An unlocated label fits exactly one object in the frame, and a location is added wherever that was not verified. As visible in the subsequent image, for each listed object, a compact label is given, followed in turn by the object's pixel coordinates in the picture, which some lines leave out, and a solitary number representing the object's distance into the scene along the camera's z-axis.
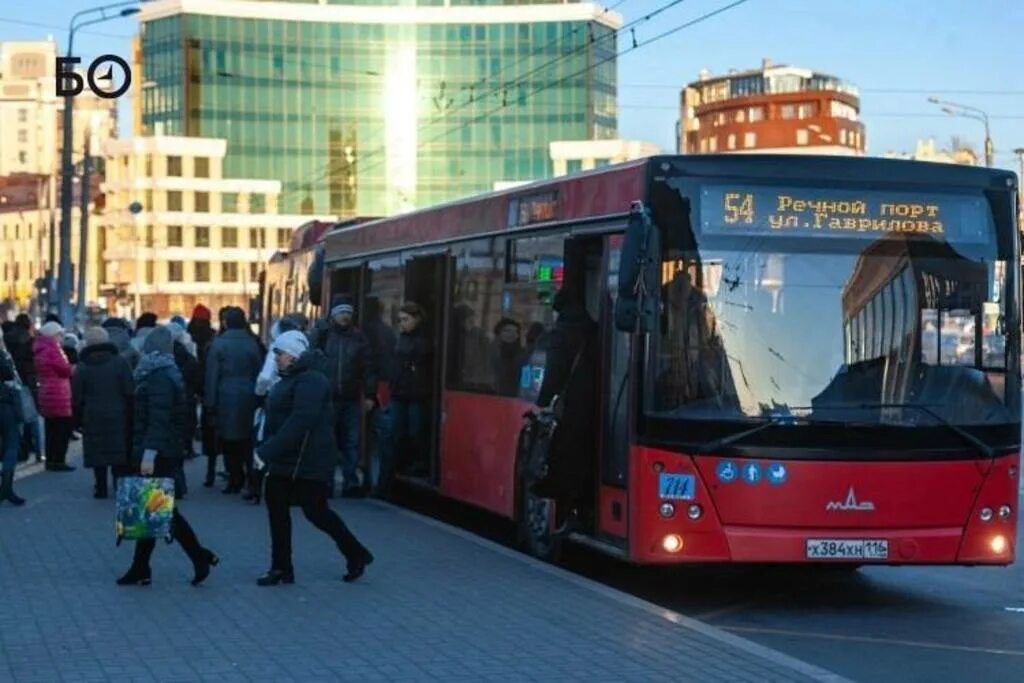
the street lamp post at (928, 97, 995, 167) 57.28
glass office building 104.00
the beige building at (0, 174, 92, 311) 121.38
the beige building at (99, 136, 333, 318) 109.38
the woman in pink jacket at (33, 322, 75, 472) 20.81
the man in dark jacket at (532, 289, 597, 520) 12.27
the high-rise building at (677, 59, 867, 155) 142.62
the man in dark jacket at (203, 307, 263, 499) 17.64
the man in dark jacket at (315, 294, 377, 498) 17.52
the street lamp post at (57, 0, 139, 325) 35.12
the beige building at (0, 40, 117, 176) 178.50
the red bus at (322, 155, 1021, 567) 11.14
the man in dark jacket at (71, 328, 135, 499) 16.34
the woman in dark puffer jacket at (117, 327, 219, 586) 11.36
